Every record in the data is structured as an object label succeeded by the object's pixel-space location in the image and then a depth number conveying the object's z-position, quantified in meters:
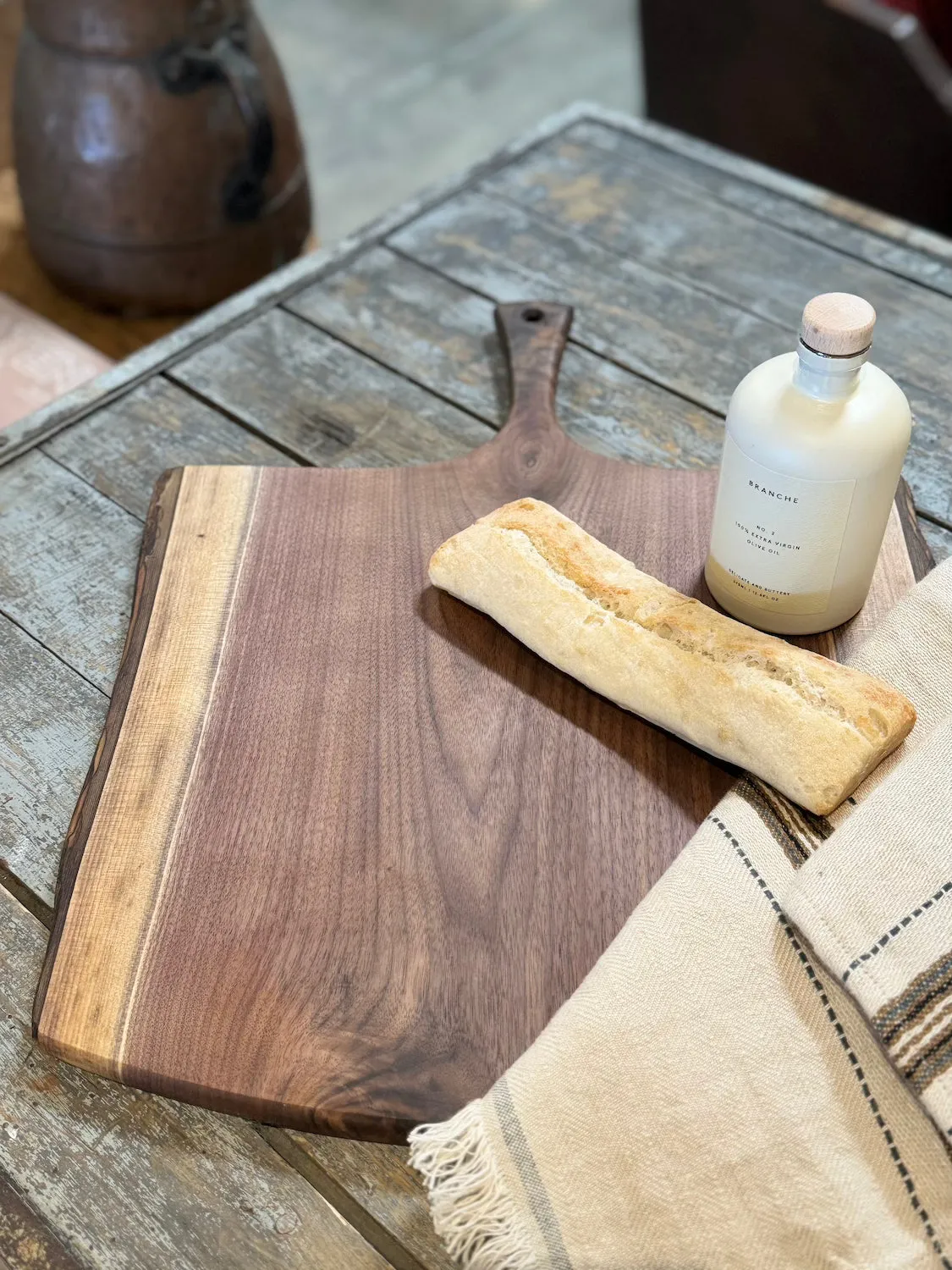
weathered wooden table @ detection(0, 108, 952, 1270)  0.56
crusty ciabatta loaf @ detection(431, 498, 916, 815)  0.62
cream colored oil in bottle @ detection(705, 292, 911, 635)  0.61
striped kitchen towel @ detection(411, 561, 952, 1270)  0.50
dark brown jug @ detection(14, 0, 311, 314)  1.45
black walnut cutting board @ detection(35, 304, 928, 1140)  0.57
